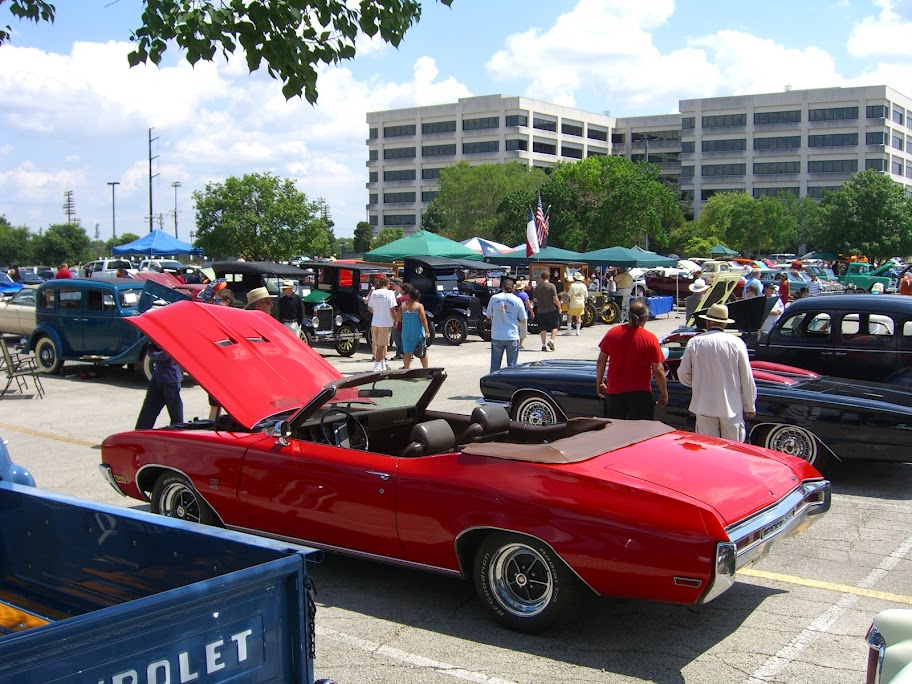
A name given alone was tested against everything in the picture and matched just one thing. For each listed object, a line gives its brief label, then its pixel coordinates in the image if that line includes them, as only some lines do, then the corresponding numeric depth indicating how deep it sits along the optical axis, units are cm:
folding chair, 1352
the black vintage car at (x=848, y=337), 991
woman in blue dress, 1488
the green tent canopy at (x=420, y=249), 2430
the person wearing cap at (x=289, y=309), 1628
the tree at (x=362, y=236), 9925
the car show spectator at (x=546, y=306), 1855
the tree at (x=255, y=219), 4259
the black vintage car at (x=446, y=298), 2095
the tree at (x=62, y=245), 7838
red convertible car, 446
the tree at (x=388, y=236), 8300
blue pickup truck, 243
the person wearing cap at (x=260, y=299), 1093
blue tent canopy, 3425
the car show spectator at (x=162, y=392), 934
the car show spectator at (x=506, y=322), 1312
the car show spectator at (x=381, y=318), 1545
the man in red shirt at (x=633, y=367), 774
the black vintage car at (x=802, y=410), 754
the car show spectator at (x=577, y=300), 2294
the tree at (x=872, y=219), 6150
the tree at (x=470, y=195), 7244
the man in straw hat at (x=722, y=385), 716
